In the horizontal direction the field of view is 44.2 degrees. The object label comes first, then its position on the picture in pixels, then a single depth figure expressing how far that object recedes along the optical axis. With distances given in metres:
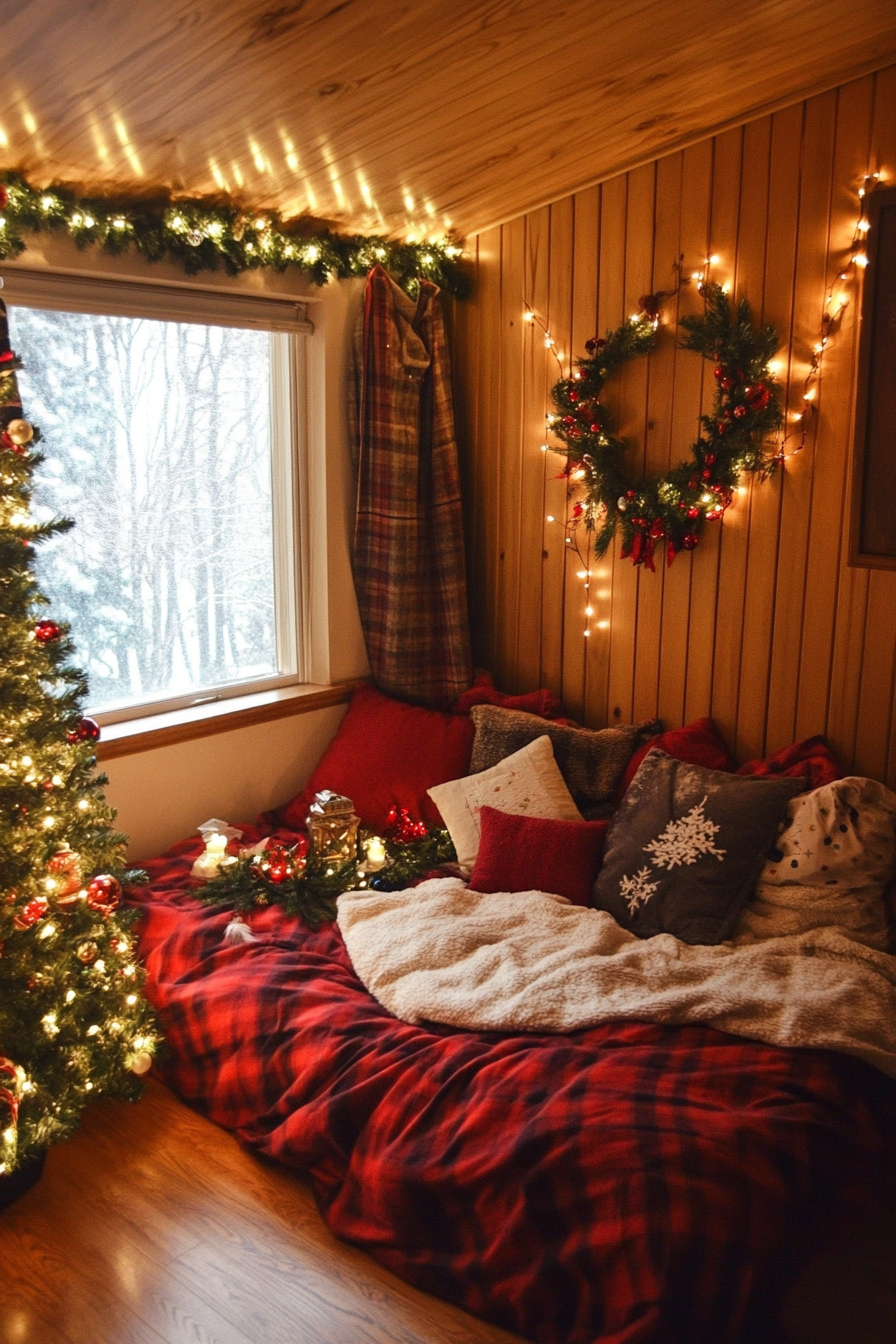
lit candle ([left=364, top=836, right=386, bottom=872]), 3.09
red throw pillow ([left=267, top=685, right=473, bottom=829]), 3.36
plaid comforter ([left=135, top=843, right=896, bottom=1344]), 1.84
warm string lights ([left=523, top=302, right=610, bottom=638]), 3.47
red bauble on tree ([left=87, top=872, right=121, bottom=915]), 2.37
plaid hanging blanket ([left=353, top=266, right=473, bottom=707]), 3.48
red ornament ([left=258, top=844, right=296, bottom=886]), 2.99
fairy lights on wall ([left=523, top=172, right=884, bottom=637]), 2.77
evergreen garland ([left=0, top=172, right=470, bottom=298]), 2.64
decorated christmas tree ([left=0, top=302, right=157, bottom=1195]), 2.15
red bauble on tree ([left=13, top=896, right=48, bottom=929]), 2.20
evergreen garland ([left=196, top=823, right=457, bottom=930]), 2.89
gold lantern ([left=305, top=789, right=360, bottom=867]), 3.07
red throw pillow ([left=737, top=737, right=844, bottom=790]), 2.85
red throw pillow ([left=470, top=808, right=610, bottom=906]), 2.88
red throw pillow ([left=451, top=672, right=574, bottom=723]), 3.50
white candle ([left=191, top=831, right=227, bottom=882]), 3.02
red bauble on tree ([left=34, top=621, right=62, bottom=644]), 2.22
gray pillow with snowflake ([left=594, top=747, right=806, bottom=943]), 2.69
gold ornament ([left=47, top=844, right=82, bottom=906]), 2.28
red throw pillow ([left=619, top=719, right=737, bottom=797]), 3.09
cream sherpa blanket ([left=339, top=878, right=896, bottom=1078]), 2.29
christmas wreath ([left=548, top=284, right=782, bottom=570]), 2.98
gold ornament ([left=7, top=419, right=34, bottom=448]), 2.12
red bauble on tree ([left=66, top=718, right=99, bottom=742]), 2.32
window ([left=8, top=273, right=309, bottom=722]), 2.97
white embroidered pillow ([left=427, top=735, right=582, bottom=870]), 3.11
